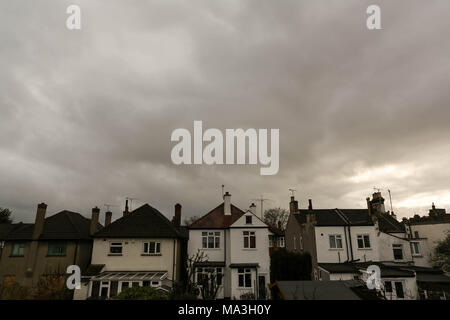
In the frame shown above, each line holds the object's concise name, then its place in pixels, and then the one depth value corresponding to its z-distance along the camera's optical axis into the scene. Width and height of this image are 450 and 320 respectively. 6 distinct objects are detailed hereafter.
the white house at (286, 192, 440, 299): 29.17
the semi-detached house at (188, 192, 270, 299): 27.88
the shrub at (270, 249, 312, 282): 30.52
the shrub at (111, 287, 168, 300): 11.38
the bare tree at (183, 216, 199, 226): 83.17
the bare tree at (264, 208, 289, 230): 69.56
